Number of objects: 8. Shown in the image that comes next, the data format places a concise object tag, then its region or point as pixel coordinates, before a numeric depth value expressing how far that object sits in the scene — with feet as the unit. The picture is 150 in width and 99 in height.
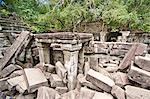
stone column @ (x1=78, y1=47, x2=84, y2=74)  14.80
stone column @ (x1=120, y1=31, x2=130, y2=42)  27.15
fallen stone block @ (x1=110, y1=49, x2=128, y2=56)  14.87
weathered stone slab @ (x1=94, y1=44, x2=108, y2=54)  15.44
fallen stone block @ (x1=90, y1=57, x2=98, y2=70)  14.51
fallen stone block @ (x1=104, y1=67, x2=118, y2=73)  14.46
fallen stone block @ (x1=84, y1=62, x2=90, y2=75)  14.42
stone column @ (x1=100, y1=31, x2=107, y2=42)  25.86
